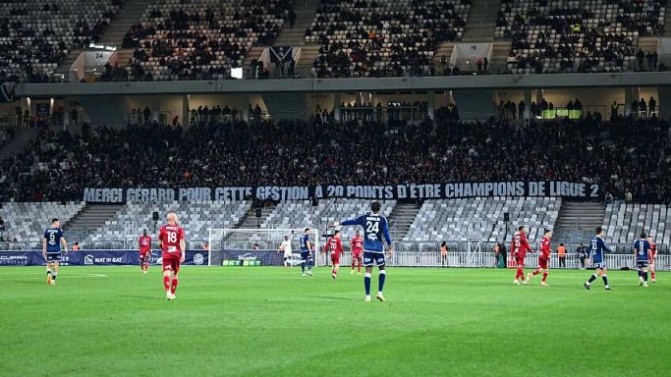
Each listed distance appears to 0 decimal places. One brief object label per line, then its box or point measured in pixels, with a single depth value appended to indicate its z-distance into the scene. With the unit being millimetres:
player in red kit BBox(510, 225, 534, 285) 42019
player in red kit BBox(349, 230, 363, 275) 52625
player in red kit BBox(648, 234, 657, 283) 42125
